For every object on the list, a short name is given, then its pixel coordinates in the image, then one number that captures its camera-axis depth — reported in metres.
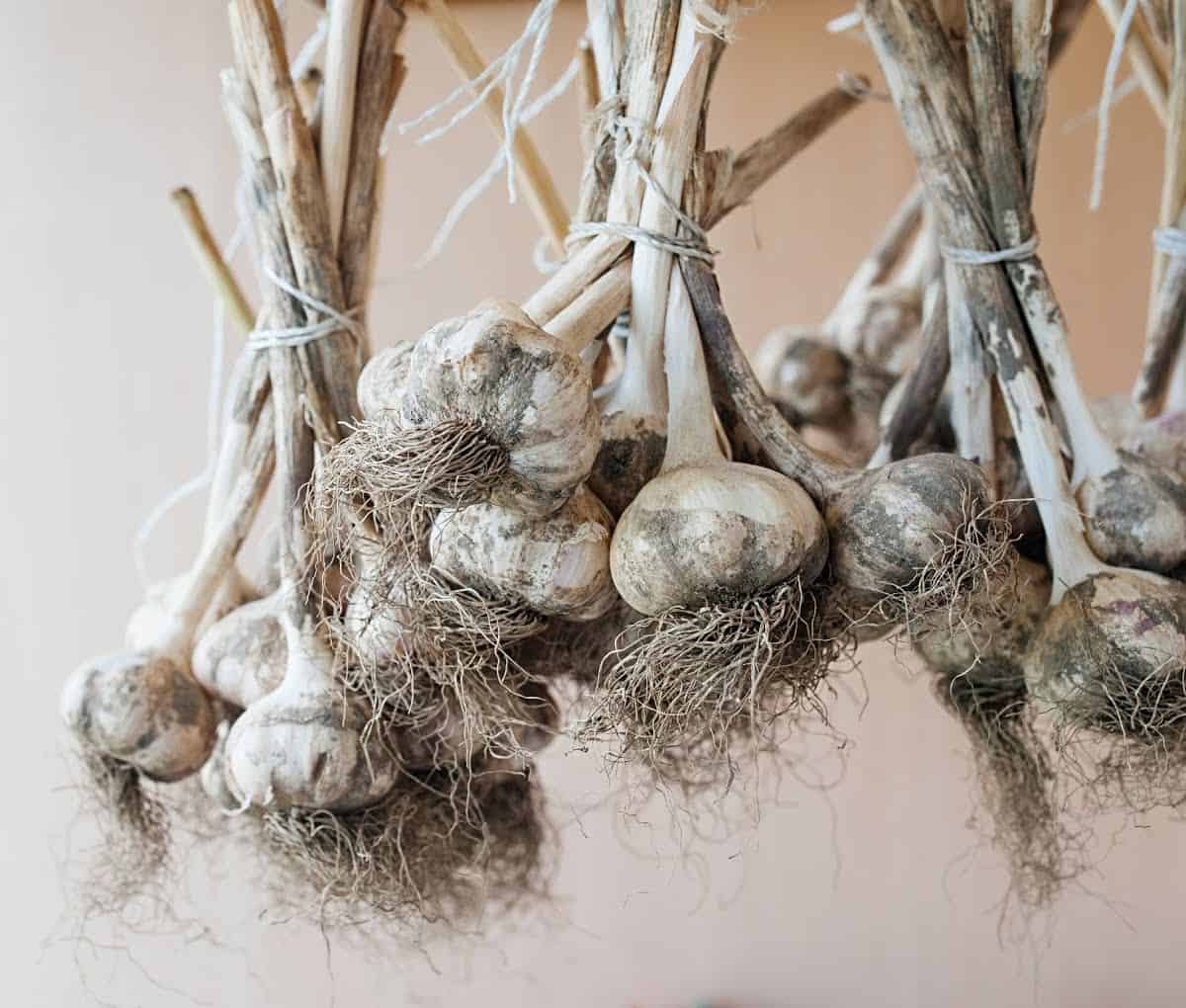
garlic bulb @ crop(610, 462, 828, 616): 0.43
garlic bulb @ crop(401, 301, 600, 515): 0.40
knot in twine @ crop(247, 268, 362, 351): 0.55
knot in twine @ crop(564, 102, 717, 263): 0.50
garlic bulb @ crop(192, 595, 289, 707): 0.54
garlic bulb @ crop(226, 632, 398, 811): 0.50
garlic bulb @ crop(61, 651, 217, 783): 0.55
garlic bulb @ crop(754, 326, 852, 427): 0.81
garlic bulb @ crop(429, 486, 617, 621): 0.44
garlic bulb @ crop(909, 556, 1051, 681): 0.49
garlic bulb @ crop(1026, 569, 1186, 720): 0.48
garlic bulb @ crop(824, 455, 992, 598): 0.45
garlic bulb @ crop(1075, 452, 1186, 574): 0.51
